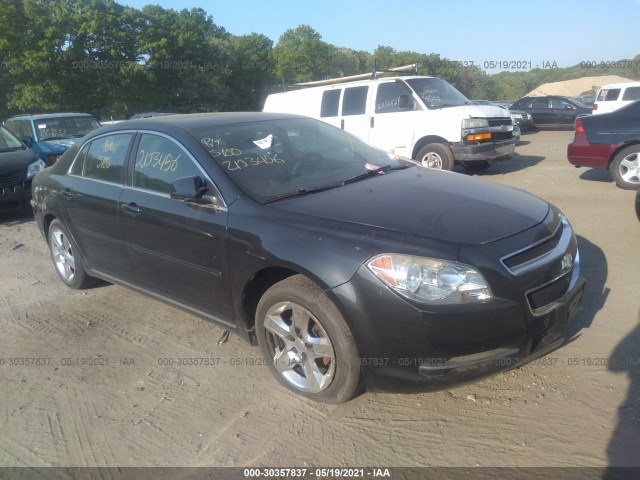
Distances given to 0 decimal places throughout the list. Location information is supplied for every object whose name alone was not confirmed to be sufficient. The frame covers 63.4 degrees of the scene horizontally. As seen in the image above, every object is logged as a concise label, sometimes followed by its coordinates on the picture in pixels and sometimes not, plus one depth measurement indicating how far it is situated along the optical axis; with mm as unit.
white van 9367
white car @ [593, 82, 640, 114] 16812
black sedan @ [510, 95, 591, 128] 20188
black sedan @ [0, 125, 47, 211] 8414
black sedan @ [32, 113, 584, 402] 2648
